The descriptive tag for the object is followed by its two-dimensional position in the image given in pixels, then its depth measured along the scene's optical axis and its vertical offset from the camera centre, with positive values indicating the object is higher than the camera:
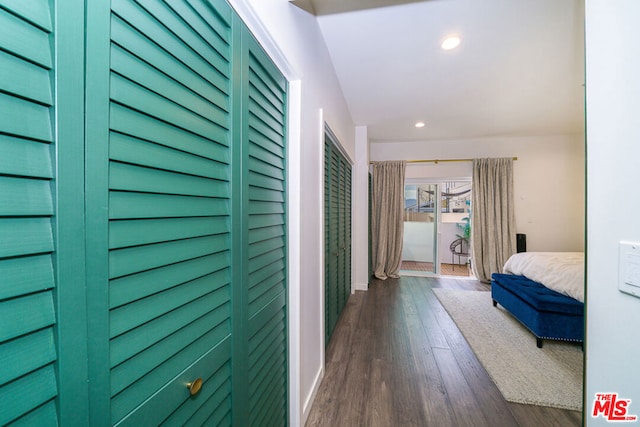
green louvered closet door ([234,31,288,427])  0.93 -0.16
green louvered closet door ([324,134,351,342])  2.37 -0.23
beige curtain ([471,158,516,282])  4.61 -0.06
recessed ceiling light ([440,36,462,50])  2.05 +1.38
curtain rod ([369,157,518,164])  4.86 +0.99
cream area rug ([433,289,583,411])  1.80 -1.24
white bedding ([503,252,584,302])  2.45 -0.61
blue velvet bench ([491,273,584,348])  2.31 -0.93
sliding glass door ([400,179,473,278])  5.10 -0.33
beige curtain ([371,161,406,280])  4.87 -0.08
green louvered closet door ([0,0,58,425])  0.35 -0.01
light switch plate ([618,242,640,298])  0.71 -0.15
